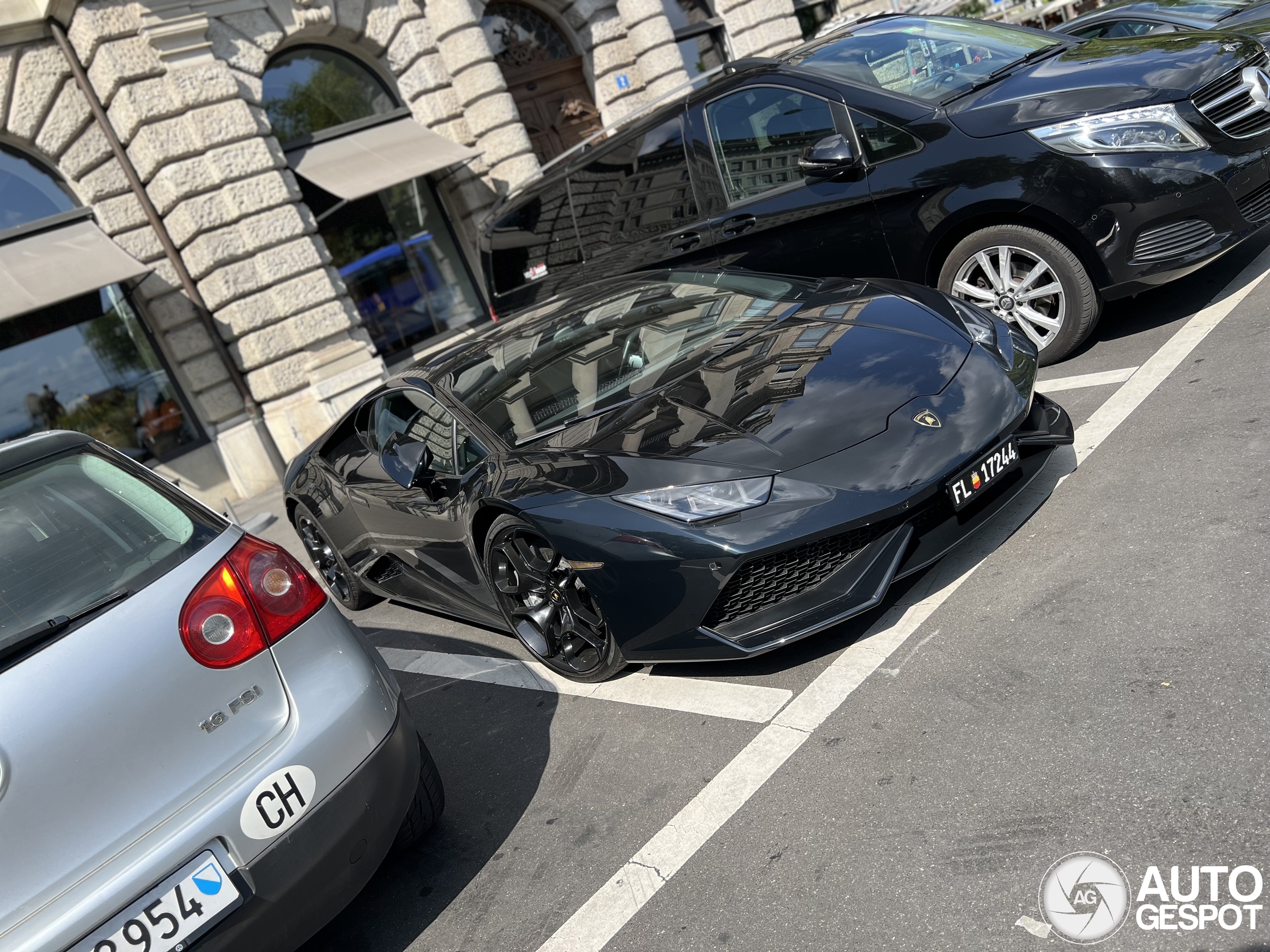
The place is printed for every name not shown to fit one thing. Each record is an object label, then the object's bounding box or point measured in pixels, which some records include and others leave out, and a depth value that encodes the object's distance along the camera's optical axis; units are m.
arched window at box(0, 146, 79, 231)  11.80
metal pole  11.58
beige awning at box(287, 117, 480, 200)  12.73
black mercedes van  4.88
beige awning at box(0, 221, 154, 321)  10.65
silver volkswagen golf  2.24
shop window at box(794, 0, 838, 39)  18.52
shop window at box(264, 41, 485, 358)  13.36
